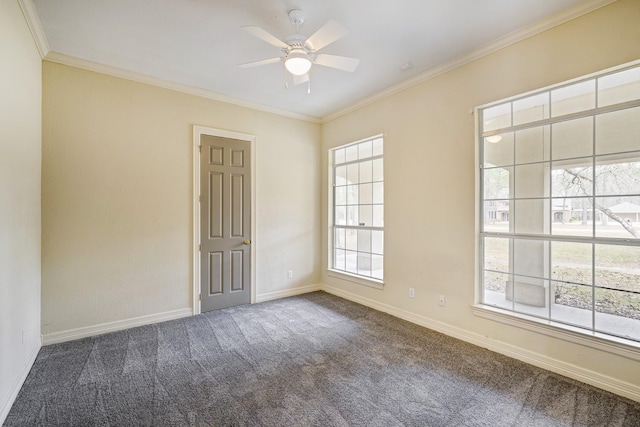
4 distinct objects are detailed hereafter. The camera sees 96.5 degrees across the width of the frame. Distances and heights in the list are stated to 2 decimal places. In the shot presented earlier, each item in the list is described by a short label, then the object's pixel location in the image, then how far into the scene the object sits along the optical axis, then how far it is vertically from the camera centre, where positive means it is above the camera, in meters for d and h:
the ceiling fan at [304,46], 2.08 +1.30
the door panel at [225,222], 3.89 -0.18
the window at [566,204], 2.20 +0.06
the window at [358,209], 4.18 +0.02
